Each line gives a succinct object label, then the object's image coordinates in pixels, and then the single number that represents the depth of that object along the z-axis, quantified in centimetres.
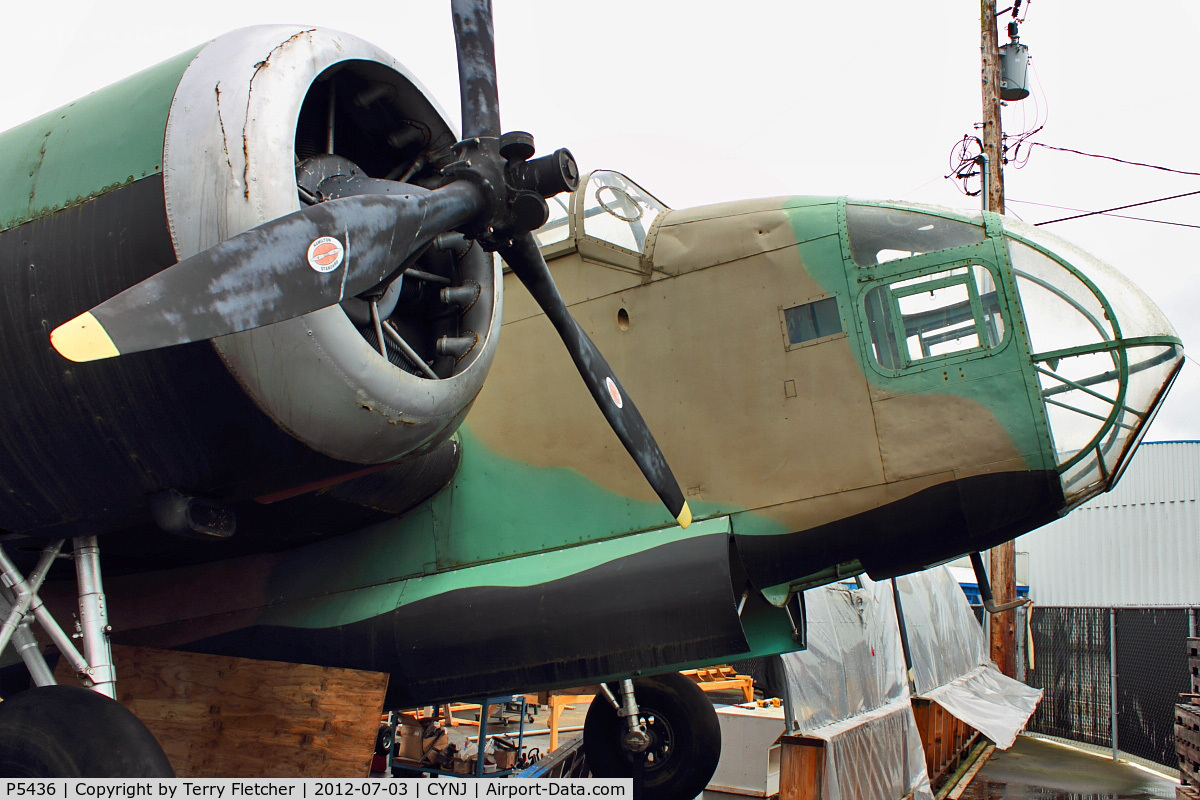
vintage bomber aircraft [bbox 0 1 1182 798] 318
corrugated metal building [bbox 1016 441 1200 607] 2173
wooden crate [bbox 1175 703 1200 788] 639
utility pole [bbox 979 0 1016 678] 1344
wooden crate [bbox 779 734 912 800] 673
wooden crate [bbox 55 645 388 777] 435
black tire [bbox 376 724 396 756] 754
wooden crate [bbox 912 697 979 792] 1055
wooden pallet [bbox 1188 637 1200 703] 668
